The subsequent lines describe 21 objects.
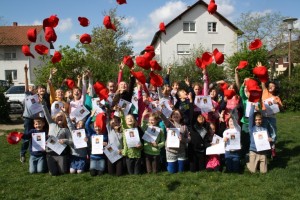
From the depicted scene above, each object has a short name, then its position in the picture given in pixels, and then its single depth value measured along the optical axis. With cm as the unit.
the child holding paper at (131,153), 634
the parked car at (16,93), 1903
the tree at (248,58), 1864
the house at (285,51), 4106
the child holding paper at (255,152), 627
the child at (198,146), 648
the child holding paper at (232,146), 629
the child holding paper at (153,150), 639
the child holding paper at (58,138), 647
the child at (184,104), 702
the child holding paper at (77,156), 656
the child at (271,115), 717
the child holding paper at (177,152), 639
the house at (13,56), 4191
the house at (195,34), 3912
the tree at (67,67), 1645
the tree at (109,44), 2959
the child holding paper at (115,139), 634
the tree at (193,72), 2222
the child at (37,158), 667
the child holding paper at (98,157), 638
